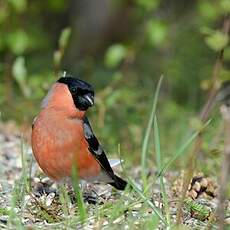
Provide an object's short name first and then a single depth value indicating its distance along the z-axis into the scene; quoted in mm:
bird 8742
